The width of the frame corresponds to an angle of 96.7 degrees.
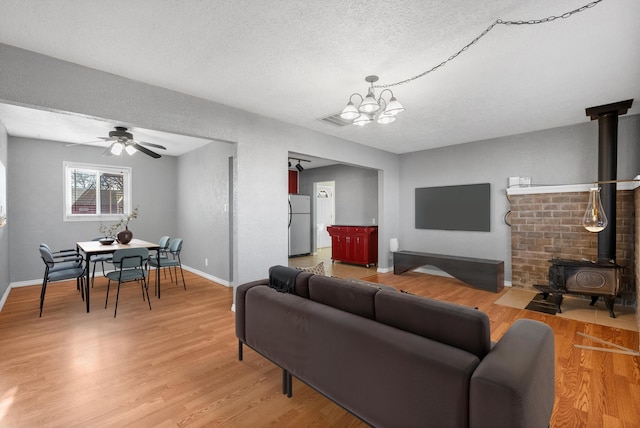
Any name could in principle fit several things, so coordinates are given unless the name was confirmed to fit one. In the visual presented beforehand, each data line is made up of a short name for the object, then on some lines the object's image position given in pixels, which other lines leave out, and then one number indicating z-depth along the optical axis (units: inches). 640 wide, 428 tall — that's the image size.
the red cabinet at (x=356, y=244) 257.6
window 210.1
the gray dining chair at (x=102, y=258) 177.7
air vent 155.6
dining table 143.9
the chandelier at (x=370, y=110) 99.8
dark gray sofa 42.9
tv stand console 178.8
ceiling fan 160.4
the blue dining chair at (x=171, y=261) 176.0
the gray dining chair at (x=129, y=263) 141.8
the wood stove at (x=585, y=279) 135.7
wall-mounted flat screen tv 203.9
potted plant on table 220.5
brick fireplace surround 151.5
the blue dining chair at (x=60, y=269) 138.8
